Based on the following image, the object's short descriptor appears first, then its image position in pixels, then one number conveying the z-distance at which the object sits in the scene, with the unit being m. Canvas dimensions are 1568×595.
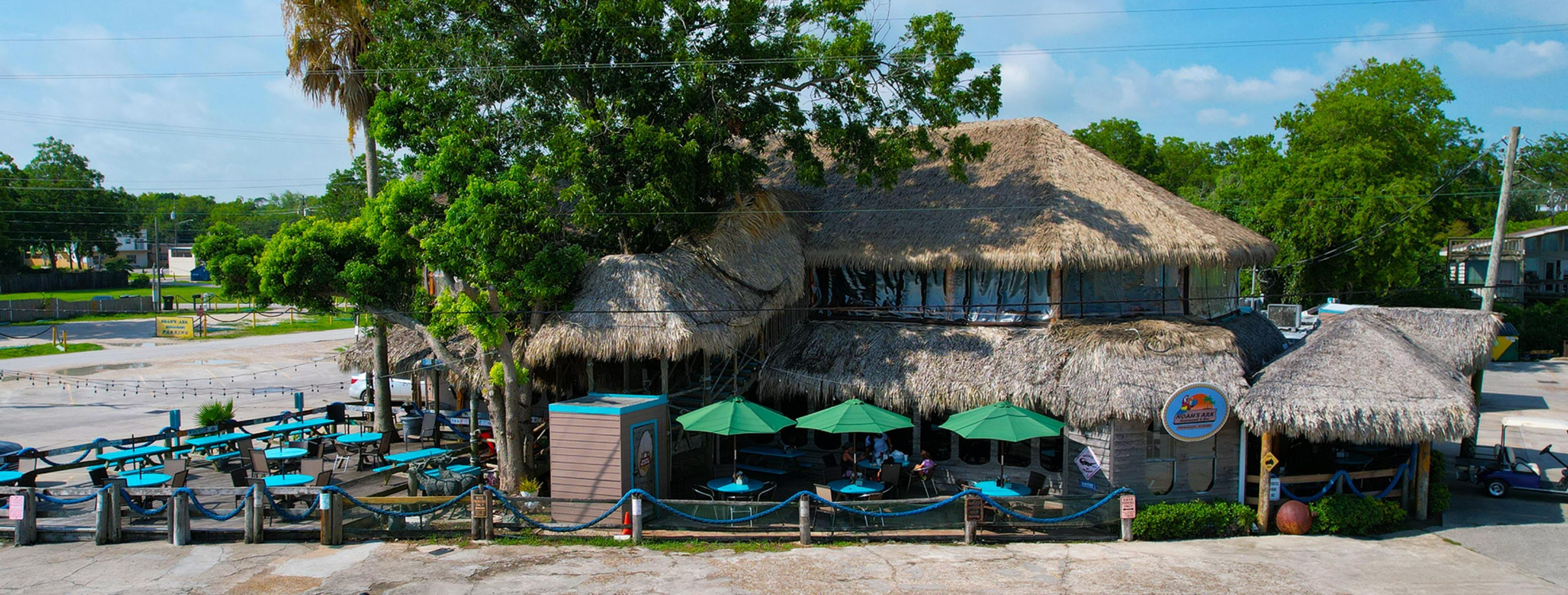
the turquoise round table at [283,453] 17.94
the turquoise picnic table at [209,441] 19.30
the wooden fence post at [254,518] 15.02
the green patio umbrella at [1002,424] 15.66
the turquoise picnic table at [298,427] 20.39
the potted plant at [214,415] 21.47
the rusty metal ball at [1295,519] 15.66
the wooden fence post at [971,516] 15.26
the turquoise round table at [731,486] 16.41
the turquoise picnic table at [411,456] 18.23
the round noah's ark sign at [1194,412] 15.77
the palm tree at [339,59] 21.19
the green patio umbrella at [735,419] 16.20
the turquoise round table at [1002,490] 16.14
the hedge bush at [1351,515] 15.75
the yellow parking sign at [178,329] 48.50
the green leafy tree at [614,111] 17.41
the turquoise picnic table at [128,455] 17.89
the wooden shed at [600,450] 16.05
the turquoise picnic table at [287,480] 16.31
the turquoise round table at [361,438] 19.50
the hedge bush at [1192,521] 15.56
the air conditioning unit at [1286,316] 31.97
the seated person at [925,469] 17.25
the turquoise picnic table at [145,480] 16.42
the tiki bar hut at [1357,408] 15.34
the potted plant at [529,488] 17.23
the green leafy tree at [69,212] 74.88
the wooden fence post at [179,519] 14.88
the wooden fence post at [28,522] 14.93
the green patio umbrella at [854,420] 16.44
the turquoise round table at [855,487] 16.17
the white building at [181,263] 104.12
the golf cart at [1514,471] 18.31
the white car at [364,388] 29.59
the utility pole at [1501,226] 23.19
